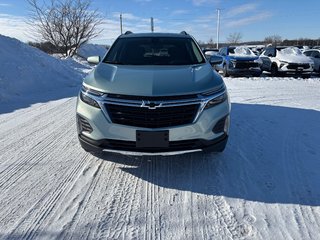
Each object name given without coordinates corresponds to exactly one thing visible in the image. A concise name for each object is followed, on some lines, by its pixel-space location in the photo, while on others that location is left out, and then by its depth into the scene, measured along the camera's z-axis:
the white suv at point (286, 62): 11.99
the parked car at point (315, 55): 13.69
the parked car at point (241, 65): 11.75
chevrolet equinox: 2.64
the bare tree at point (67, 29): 17.48
